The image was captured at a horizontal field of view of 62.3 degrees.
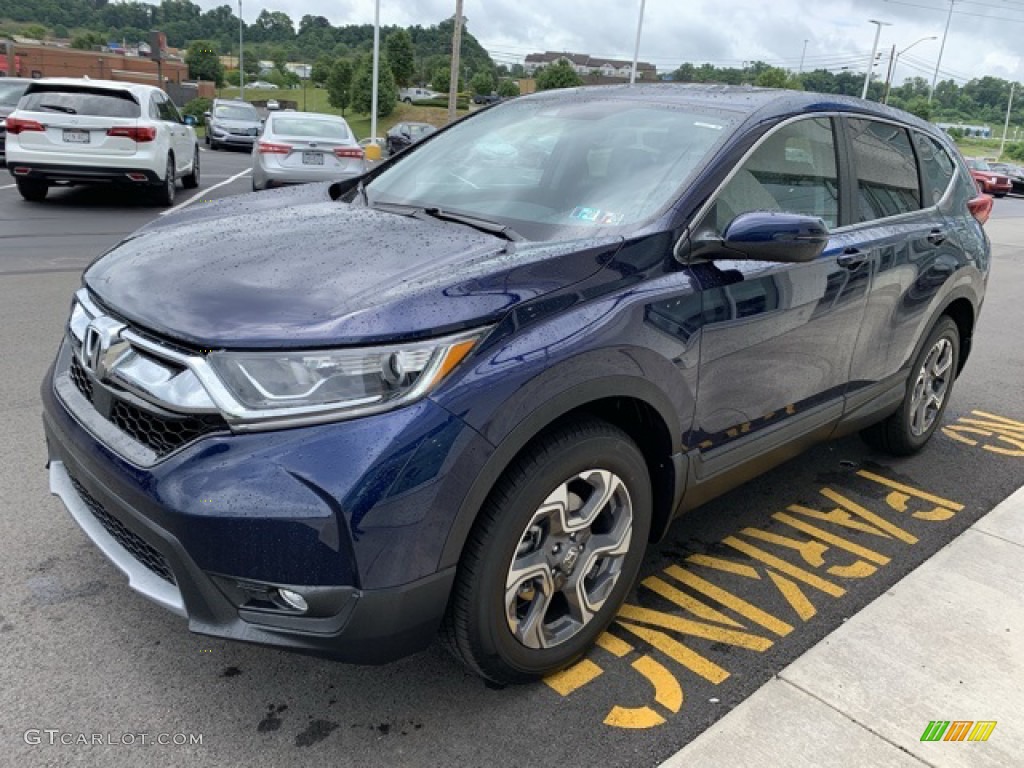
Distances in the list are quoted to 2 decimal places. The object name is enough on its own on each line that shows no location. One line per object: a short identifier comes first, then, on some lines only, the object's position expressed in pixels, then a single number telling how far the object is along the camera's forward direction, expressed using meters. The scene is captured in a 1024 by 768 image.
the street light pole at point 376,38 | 26.34
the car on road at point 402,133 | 21.07
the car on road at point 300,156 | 12.39
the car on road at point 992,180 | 31.29
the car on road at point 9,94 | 16.09
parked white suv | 10.98
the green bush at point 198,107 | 57.99
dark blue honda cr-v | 1.98
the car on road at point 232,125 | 26.12
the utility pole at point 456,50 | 29.31
